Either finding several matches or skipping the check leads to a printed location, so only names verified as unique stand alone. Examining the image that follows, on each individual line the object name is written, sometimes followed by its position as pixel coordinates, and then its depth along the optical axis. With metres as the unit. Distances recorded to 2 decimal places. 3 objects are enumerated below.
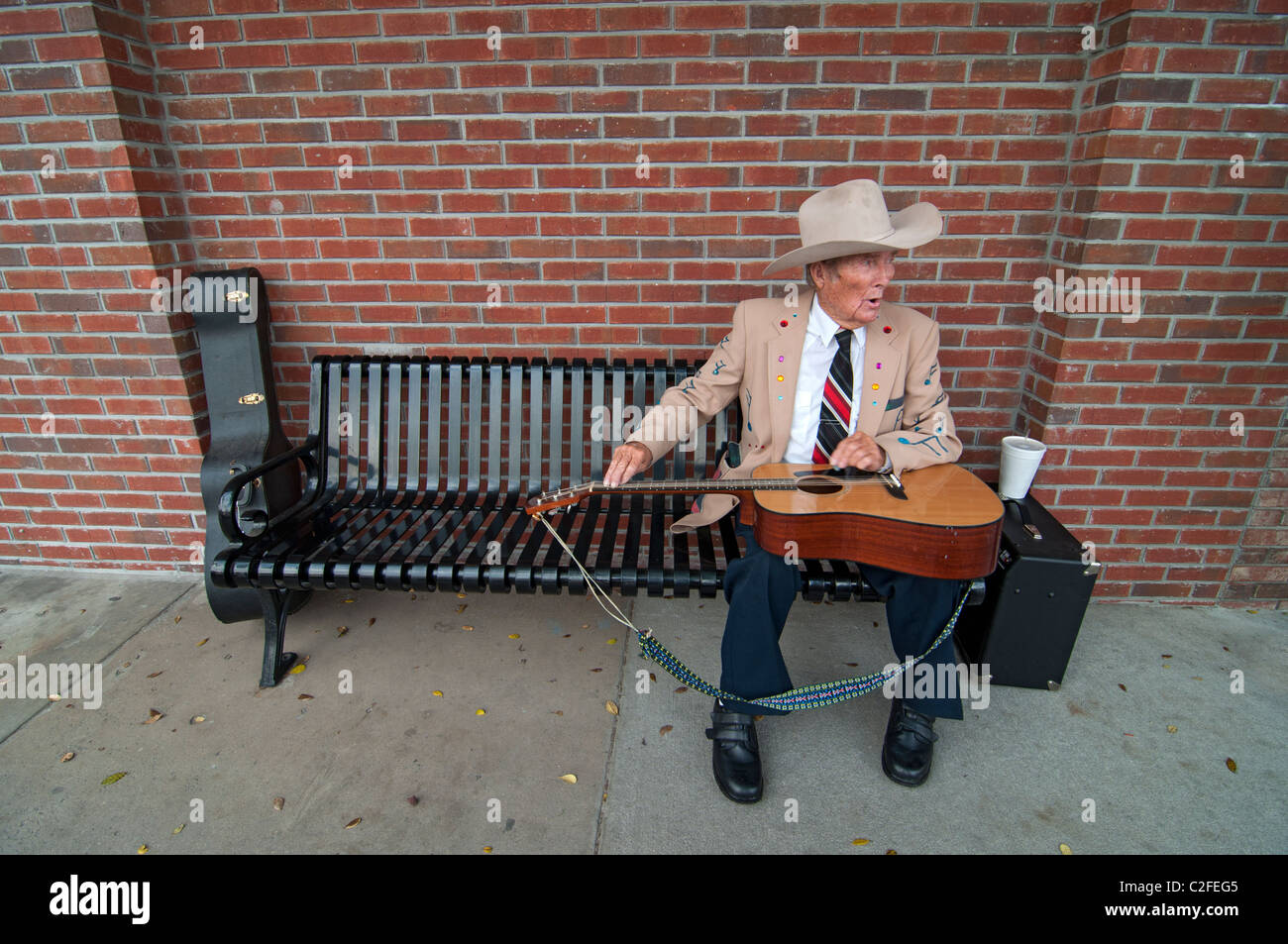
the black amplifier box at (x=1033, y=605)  2.52
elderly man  2.28
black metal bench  2.60
